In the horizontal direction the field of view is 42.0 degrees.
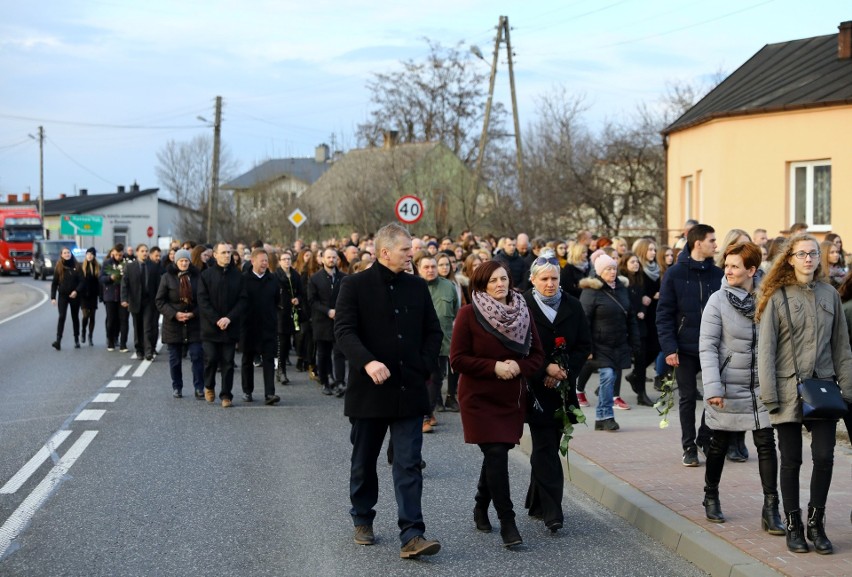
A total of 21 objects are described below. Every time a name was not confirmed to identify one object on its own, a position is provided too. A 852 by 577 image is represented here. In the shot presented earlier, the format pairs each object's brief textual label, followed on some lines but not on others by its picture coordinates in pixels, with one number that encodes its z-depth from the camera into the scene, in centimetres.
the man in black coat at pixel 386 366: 688
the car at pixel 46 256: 6425
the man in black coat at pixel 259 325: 1377
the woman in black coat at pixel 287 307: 1590
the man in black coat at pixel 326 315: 1443
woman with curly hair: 641
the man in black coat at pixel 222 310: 1341
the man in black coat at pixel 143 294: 1912
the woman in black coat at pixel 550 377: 732
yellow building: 2278
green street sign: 7750
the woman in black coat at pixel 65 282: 2138
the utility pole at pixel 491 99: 3428
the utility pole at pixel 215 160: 4525
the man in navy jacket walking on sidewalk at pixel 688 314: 910
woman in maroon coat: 691
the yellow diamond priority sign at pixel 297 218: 3238
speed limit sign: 2333
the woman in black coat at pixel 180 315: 1415
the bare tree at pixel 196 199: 5200
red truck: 6931
